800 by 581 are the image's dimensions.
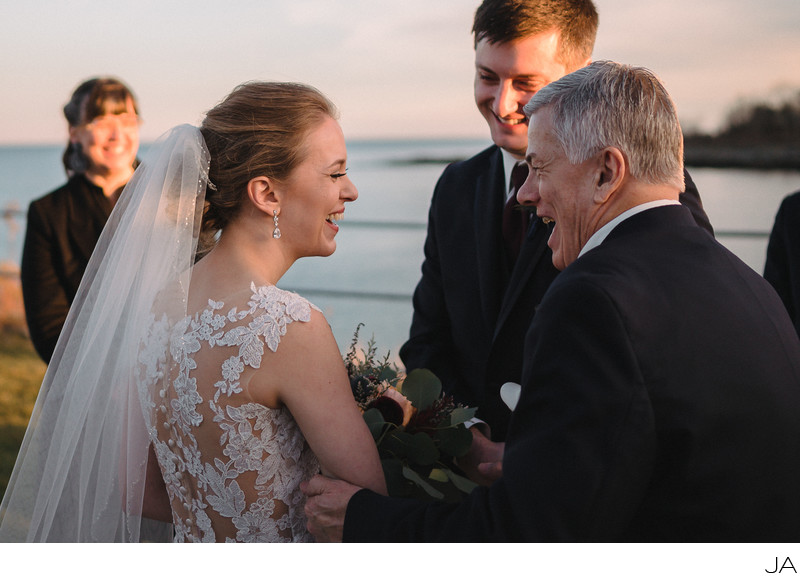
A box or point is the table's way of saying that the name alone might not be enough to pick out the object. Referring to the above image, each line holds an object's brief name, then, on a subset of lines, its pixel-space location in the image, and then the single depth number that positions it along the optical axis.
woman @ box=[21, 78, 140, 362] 3.88
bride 1.86
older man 1.40
